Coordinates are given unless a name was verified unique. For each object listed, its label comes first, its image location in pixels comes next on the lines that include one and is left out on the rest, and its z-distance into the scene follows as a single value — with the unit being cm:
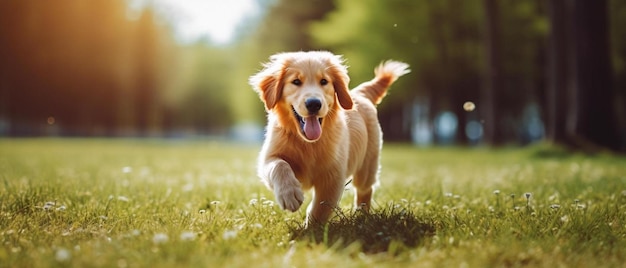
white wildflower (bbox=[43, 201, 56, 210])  439
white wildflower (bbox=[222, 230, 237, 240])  323
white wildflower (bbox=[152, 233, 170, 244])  308
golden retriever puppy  423
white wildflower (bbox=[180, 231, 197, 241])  311
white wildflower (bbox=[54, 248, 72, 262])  279
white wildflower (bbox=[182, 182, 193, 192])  674
